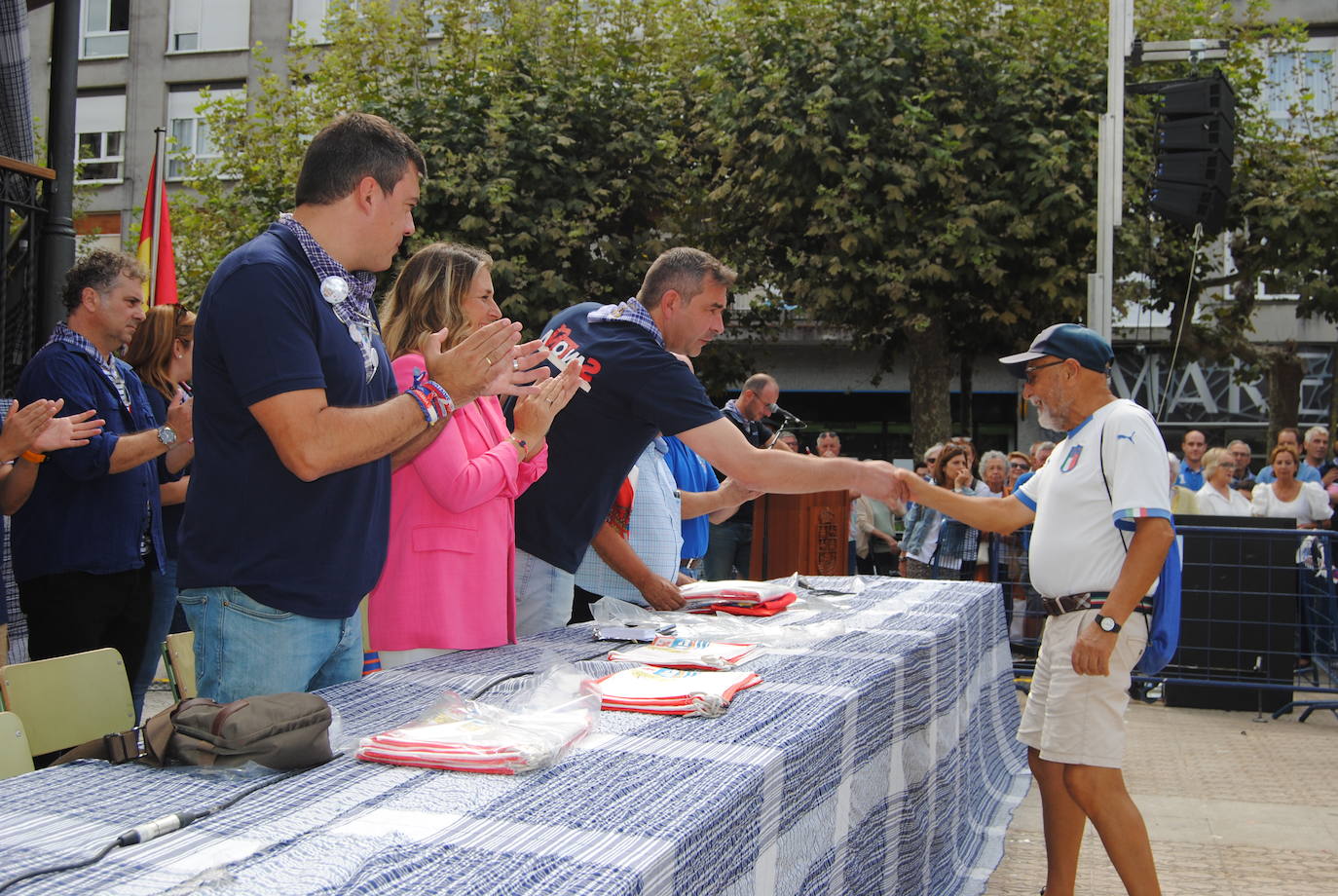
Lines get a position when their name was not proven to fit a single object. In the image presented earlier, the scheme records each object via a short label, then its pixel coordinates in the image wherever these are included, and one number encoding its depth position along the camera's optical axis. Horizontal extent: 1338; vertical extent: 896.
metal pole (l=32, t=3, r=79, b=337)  7.00
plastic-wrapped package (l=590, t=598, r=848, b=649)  3.35
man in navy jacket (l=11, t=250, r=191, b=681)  4.03
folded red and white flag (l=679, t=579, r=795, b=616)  3.93
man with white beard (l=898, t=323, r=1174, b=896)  3.67
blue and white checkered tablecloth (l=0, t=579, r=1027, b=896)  1.45
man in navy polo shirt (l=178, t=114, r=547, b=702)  2.25
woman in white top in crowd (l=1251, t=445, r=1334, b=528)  9.98
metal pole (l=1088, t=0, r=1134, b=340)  8.91
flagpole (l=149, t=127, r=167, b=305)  8.43
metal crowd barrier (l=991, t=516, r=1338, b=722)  7.79
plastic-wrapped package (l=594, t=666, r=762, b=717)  2.35
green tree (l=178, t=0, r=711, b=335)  15.27
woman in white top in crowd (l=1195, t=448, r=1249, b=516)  9.80
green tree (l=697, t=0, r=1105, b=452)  14.05
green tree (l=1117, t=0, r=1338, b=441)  14.73
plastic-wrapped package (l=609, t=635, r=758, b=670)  2.80
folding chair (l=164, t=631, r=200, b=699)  3.36
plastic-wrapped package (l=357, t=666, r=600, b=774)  1.88
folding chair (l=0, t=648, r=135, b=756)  2.78
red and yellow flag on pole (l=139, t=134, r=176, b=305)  8.68
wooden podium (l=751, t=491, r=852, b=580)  6.95
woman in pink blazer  2.91
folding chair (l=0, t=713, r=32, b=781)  2.27
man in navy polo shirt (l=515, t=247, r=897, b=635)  3.56
